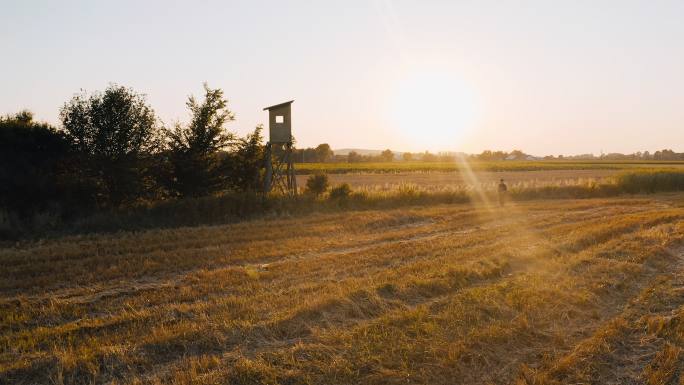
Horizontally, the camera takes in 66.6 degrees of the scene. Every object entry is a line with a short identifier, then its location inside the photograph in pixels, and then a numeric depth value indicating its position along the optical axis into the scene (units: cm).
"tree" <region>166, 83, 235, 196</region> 2044
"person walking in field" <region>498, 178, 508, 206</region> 2731
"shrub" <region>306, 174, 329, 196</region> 2594
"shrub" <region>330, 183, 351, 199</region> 2458
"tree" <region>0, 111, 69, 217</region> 1706
